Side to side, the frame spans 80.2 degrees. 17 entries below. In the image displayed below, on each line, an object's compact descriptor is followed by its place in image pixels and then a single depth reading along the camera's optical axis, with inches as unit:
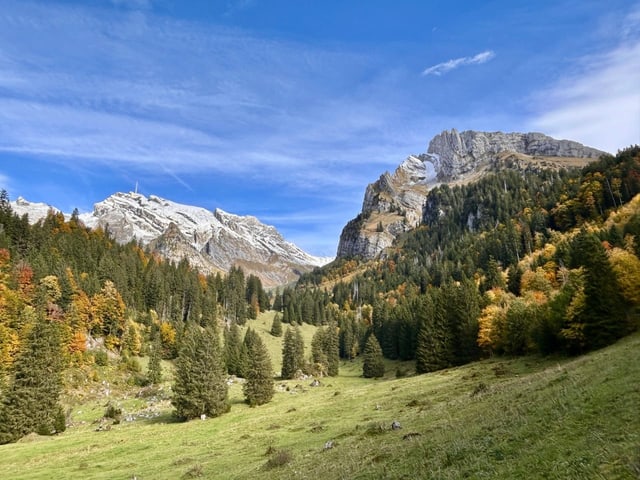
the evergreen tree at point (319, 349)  4446.4
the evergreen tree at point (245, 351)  3974.9
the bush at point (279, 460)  975.0
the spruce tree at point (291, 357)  4146.2
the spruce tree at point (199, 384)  2389.3
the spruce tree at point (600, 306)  1993.1
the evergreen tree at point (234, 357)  4173.2
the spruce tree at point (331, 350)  4537.4
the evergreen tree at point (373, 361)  4028.1
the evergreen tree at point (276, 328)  6633.9
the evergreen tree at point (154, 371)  3570.4
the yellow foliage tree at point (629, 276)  2086.6
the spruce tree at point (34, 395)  2165.4
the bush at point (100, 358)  3681.1
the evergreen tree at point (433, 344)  3304.6
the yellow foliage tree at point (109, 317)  4133.9
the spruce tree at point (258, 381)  2768.2
